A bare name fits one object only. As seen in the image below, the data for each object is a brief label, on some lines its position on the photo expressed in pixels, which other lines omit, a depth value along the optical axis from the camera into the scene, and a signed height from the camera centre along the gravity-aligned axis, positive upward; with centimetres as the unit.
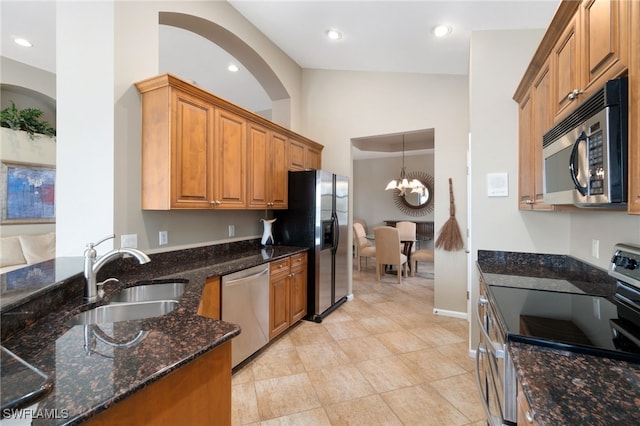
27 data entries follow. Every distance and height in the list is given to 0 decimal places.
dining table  554 -72
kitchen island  66 -43
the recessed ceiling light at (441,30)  261 +175
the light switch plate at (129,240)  204 -19
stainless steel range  94 -43
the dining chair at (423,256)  517 -79
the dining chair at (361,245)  557 -66
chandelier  578 +61
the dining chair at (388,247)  486 -59
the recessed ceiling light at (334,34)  306 +200
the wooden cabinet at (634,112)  85 +31
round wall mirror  738 +38
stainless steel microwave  90 +23
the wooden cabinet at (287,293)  274 -84
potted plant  364 +127
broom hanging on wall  350 -26
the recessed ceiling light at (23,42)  332 +209
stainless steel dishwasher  220 -78
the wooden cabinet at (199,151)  207 +54
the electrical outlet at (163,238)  230 -19
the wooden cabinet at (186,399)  75 -56
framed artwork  377 +31
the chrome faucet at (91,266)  141 -26
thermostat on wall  233 +24
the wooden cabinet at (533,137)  165 +51
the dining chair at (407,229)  628 -36
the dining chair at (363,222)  804 -24
